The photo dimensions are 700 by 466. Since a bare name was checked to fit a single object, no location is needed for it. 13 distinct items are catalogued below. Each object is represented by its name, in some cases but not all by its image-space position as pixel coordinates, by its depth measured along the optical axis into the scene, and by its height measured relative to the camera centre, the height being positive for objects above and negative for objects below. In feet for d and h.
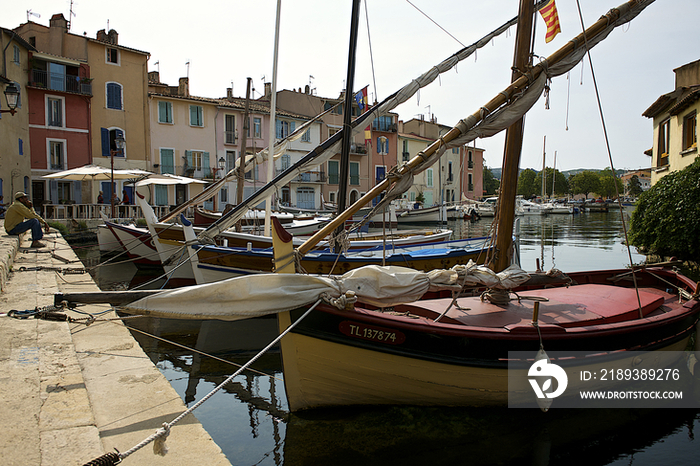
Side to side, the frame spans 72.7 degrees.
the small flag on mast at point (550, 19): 23.90 +9.84
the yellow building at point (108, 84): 100.12 +28.59
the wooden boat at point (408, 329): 14.76 -4.09
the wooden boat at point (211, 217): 65.77 -0.57
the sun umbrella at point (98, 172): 64.12 +5.57
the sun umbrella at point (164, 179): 61.87 +4.58
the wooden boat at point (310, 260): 34.12 -3.49
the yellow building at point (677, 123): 56.95 +11.92
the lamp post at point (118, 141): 57.95 +8.89
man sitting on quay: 40.19 -0.29
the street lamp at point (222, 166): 112.91 +11.44
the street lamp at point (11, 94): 42.42 +10.80
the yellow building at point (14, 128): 74.38 +14.66
